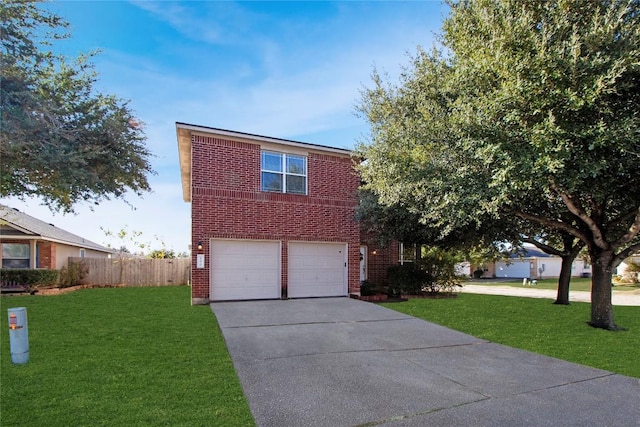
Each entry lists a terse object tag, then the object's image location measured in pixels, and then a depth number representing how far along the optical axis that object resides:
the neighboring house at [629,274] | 29.14
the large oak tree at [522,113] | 6.21
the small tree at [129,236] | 28.48
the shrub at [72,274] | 18.22
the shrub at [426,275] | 15.66
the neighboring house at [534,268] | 38.91
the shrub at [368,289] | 15.24
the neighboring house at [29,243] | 17.59
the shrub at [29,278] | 16.72
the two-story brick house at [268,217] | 12.11
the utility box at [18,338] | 5.58
